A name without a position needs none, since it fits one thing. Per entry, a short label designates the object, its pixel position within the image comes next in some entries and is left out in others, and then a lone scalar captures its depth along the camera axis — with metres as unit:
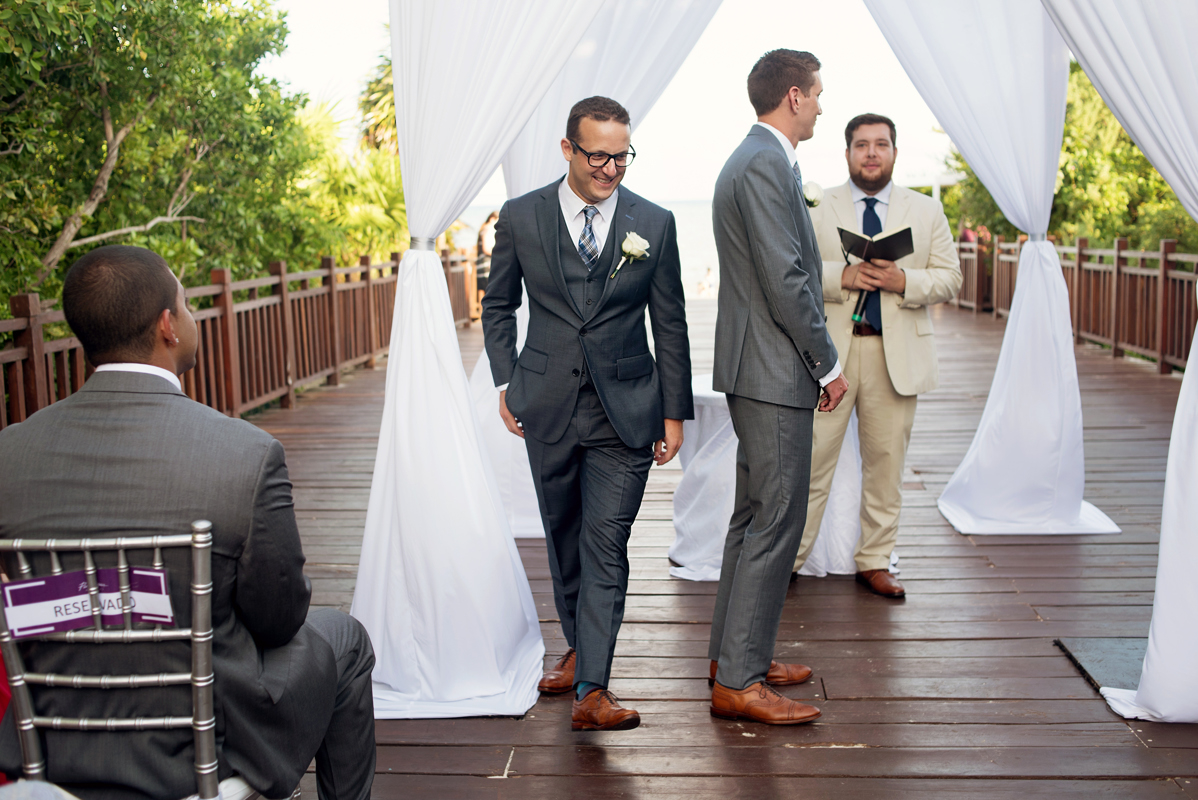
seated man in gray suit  1.56
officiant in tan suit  3.55
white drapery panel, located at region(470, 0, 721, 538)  4.12
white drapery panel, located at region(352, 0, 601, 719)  2.84
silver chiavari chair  1.48
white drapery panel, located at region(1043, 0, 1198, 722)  2.62
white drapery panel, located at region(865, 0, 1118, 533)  4.19
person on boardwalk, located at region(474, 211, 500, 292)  12.05
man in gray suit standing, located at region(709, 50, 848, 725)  2.59
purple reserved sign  1.48
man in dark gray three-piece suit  2.64
